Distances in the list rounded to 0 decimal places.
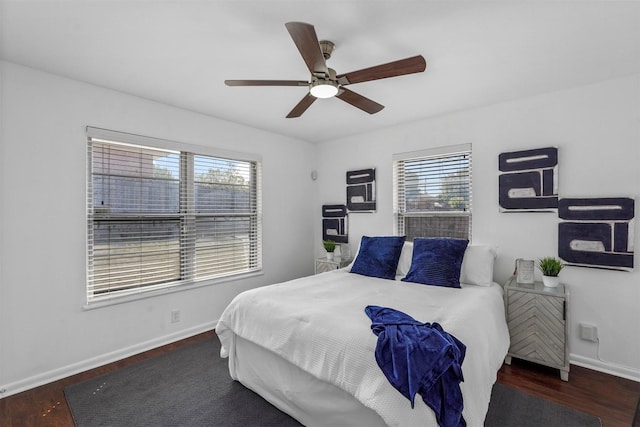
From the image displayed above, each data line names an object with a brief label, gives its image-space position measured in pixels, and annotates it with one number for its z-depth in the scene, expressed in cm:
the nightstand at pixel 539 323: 246
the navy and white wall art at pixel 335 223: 445
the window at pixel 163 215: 281
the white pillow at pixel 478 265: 284
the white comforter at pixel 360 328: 151
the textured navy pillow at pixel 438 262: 280
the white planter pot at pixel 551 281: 264
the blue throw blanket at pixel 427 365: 139
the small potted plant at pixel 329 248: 417
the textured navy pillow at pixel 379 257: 316
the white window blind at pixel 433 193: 343
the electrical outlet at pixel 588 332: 264
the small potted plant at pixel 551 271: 264
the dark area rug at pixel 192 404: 198
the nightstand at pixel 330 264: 404
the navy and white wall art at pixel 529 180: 282
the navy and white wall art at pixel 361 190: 411
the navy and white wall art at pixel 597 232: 250
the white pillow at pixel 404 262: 324
